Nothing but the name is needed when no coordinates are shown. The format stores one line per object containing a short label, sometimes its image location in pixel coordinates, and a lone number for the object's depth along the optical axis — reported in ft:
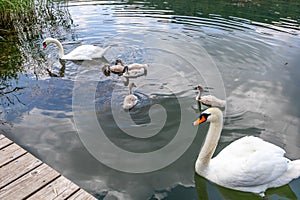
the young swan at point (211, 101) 17.75
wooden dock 10.28
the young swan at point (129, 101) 17.38
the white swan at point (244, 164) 11.30
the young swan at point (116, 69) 22.04
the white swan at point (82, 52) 24.99
